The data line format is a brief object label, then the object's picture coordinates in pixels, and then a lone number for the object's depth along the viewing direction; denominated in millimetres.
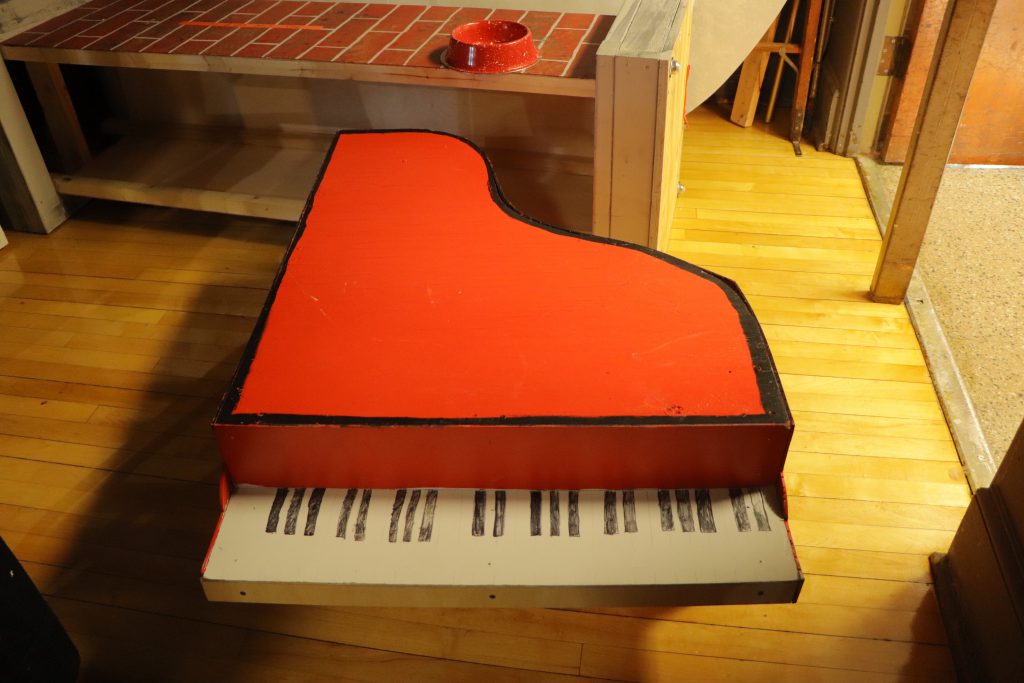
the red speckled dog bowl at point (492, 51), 2178
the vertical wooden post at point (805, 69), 3150
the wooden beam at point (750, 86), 3352
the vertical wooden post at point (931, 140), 2000
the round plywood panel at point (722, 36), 2637
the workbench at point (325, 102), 2121
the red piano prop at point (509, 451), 1210
